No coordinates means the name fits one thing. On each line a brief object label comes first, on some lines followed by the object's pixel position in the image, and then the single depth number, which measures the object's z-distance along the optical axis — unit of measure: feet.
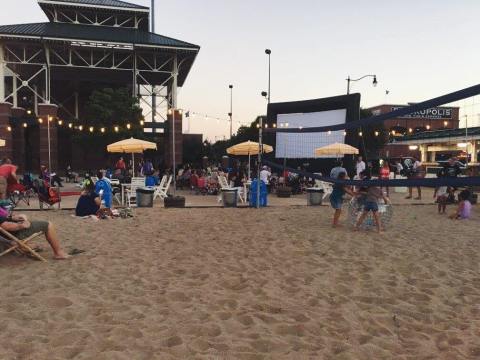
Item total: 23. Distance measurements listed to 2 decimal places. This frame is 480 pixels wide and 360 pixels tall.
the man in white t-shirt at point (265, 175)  45.50
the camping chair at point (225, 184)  43.86
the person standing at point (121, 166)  57.77
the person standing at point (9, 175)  23.61
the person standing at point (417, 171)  49.52
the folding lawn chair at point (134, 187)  37.86
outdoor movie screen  75.31
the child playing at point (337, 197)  25.75
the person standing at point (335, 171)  35.83
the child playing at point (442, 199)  33.84
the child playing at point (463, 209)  30.35
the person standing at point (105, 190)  30.89
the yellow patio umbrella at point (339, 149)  50.14
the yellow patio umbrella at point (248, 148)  46.83
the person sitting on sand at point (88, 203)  28.50
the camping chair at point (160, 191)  41.76
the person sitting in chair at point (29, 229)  16.30
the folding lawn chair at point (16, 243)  16.14
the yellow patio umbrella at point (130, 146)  46.11
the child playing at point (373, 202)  24.04
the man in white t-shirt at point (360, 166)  50.21
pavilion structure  84.89
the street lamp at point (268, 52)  90.68
